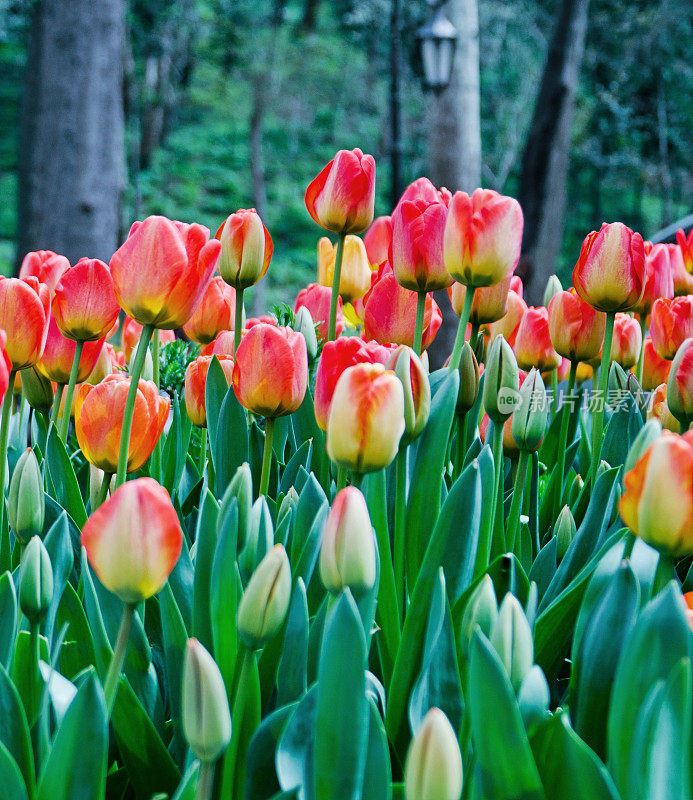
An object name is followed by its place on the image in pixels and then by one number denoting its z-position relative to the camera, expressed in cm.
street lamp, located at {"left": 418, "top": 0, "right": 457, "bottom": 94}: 597
